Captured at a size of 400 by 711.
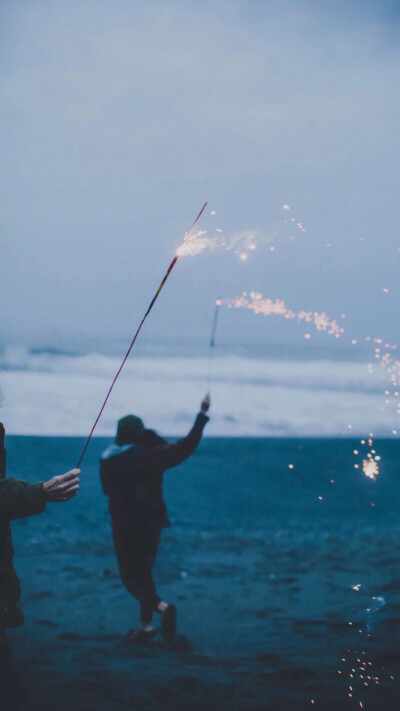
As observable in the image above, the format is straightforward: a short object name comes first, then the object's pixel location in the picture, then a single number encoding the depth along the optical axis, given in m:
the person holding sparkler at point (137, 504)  5.33
